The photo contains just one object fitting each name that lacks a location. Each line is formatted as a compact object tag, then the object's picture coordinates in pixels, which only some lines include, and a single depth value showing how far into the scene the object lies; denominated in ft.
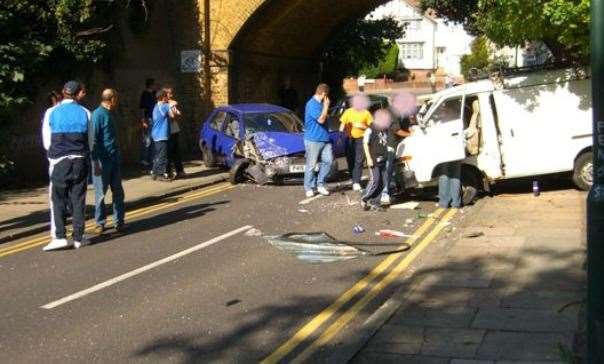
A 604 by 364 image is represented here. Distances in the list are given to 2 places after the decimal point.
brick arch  73.77
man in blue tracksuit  30.14
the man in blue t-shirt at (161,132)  51.39
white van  38.91
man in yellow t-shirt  42.16
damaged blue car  48.52
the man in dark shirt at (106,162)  33.40
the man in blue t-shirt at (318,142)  42.65
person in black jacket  37.39
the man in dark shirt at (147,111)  59.88
